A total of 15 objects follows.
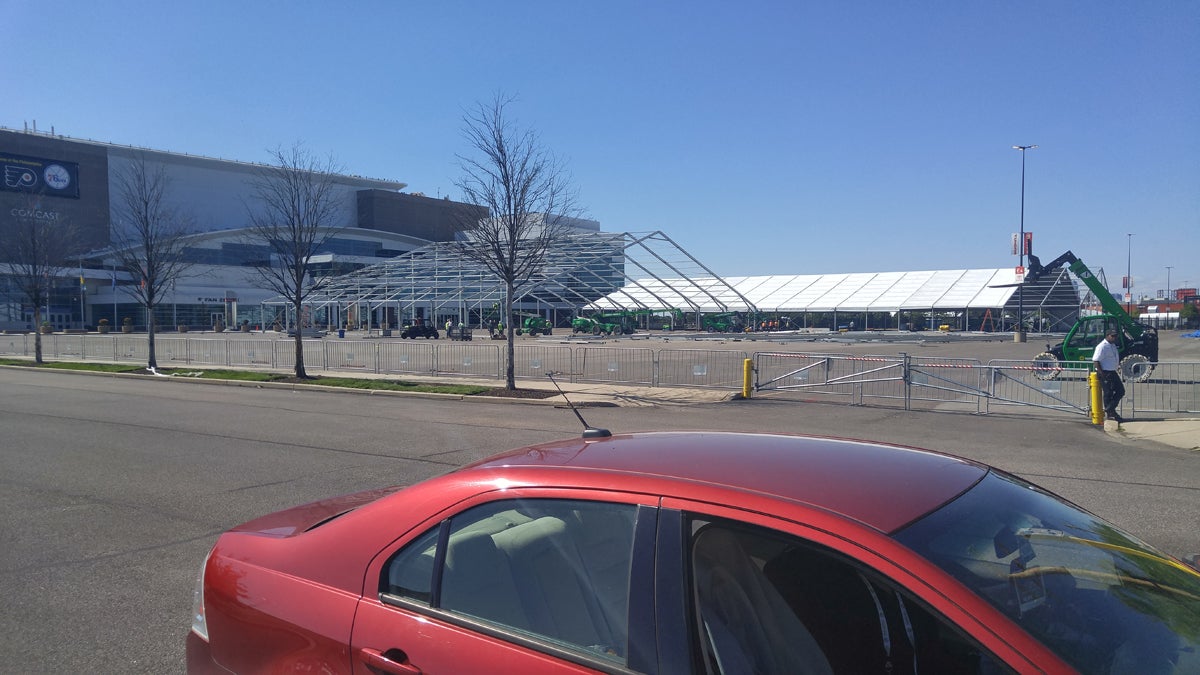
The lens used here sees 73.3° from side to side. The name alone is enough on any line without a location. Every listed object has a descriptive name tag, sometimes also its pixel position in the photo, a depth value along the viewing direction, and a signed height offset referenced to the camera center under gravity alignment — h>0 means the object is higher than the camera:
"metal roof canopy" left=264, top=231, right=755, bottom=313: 62.13 +2.78
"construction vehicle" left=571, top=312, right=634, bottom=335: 65.22 -0.42
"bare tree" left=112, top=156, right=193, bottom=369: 27.98 +2.57
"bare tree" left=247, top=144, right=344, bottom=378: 24.44 +2.86
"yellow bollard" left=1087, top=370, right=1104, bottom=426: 15.13 -1.61
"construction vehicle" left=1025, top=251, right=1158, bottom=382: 25.59 -0.54
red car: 2.08 -0.77
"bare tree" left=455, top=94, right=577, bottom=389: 20.45 +2.26
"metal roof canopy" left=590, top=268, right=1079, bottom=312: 67.88 +2.26
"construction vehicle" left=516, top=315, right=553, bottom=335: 64.25 -0.67
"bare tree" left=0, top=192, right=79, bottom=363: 32.31 +2.58
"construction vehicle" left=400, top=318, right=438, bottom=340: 59.53 -1.04
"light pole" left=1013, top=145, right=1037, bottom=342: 53.59 +3.71
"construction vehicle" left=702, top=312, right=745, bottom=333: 68.69 -0.45
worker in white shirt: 14.87 -1.06
